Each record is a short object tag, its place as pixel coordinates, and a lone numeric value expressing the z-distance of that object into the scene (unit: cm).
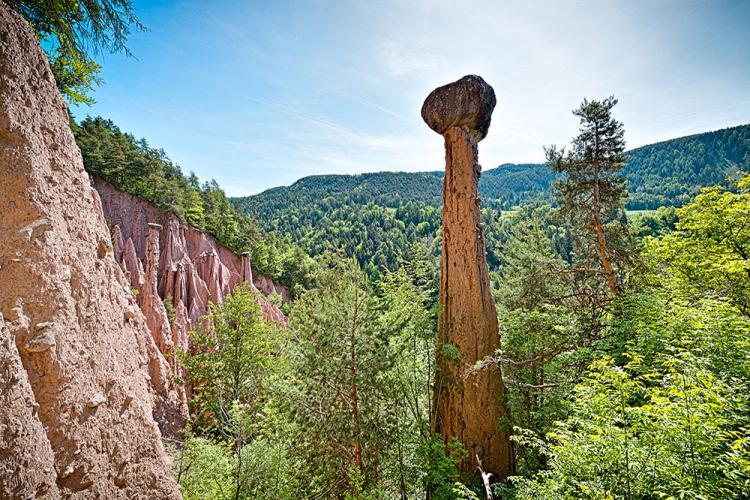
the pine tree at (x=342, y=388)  747
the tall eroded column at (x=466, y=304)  833
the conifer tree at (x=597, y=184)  1028
